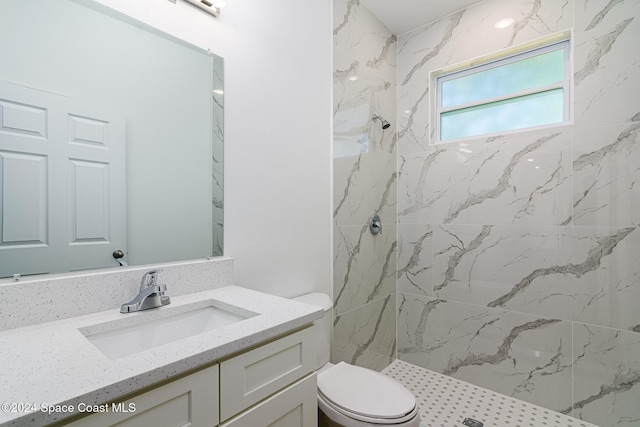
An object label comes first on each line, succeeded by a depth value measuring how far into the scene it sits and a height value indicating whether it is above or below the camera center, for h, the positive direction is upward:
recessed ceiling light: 1.99 +1.26
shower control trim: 2.21 -0.09
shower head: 2.21 +0.67
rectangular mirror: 0.89 +0.25
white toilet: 1.20 -0.81
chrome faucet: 0.99 -0.29
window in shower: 1.90 +0.82
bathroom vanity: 0.56 -0.35
